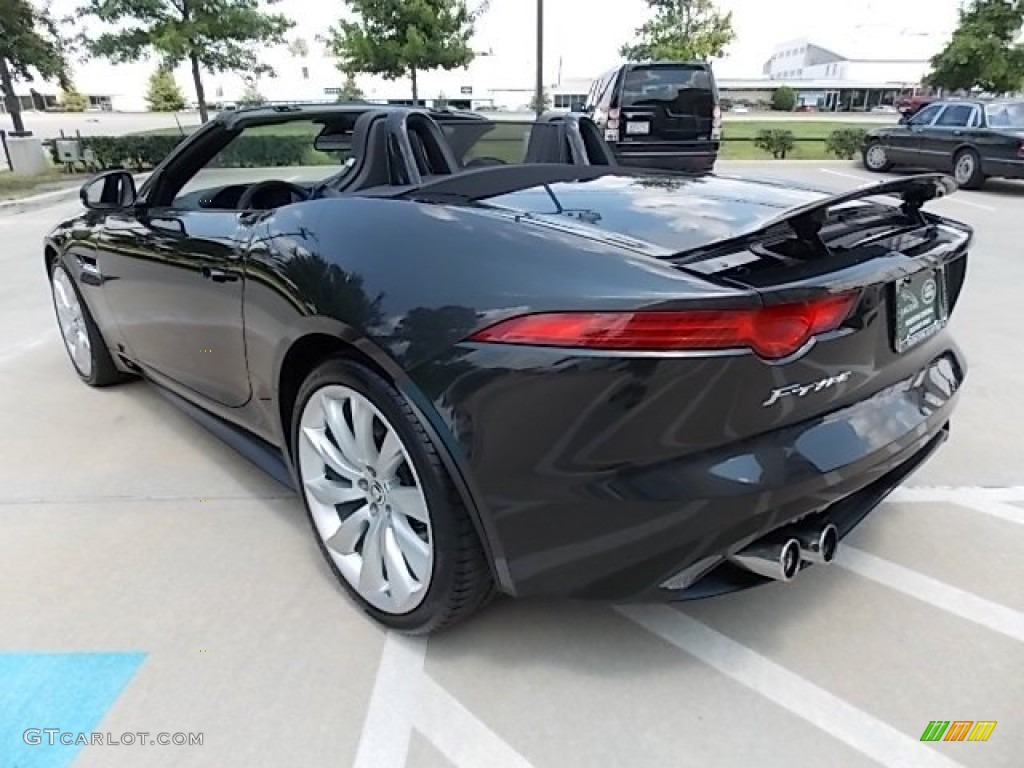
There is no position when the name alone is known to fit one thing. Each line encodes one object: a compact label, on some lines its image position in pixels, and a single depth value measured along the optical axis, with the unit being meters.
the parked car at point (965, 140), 12.65
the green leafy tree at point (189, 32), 18.77
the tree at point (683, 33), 30.88
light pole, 18.26
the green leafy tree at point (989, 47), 23.38
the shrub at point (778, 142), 19.88
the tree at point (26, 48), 15.45
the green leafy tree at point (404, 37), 21.16
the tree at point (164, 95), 47.59
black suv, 11.64
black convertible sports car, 1.72
